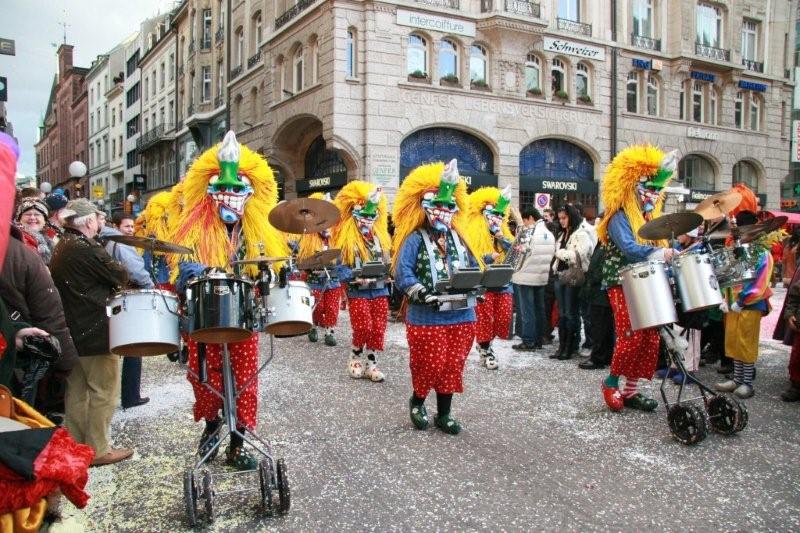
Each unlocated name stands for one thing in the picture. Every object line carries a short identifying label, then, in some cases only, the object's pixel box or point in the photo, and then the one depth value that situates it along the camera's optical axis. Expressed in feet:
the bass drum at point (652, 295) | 14.89
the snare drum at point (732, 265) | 15.34
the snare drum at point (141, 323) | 10.47
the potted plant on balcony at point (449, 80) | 64.90
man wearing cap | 13.78
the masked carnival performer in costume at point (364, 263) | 22.70
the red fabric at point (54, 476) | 5.24
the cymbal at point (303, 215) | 13.89
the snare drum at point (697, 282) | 14.75
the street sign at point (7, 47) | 32.57
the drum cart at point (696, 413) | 14.64
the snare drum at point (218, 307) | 10.53
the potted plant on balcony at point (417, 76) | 63.16
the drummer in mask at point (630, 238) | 16.79
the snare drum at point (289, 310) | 11.19
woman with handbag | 25.95
